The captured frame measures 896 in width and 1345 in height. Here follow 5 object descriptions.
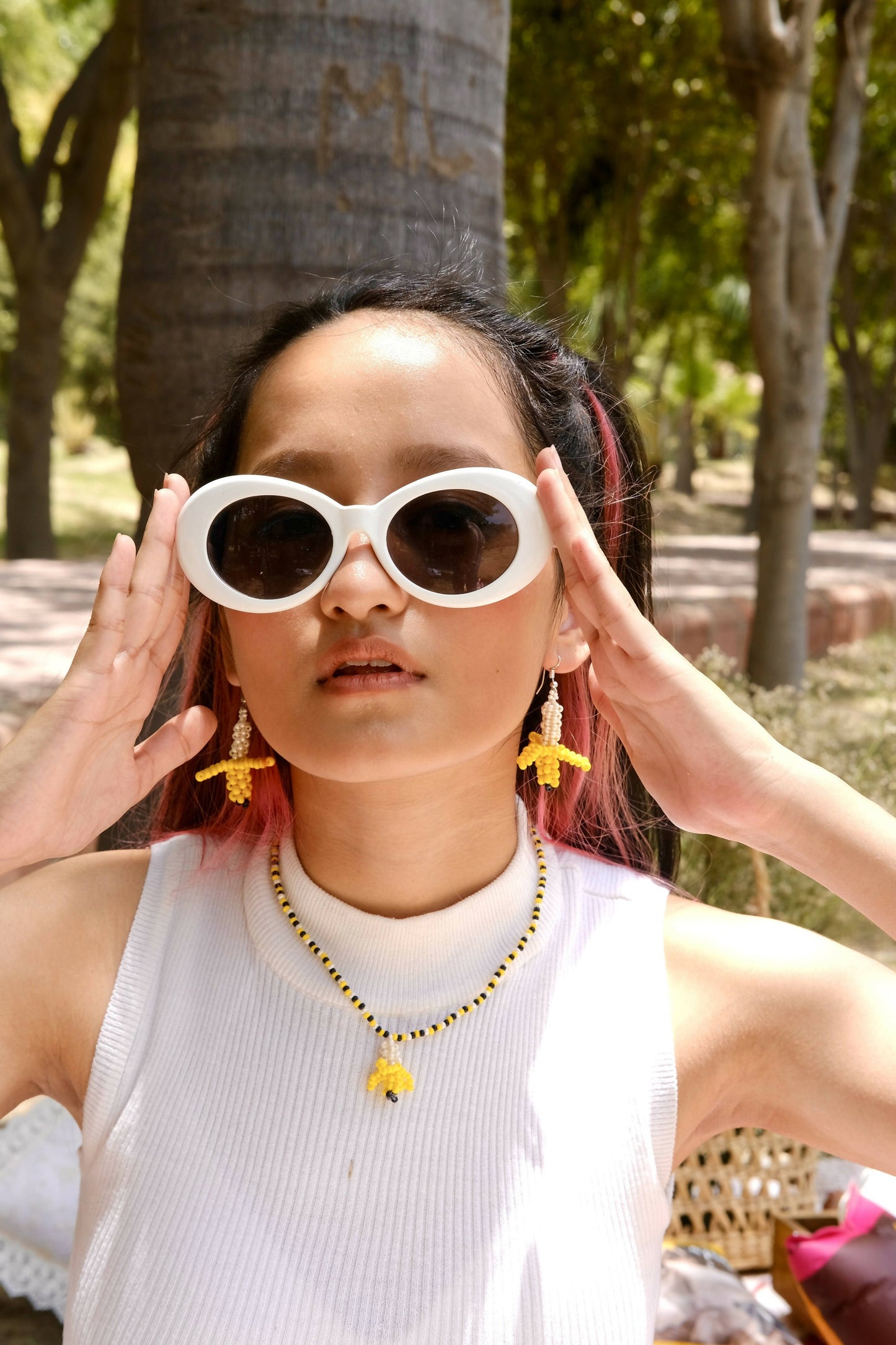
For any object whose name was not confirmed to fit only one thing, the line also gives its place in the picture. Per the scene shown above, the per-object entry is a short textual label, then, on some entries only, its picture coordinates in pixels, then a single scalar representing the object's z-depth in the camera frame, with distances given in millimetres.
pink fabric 2332
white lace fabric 2484
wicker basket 2648
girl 1520
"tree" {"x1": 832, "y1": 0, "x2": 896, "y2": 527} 15245
